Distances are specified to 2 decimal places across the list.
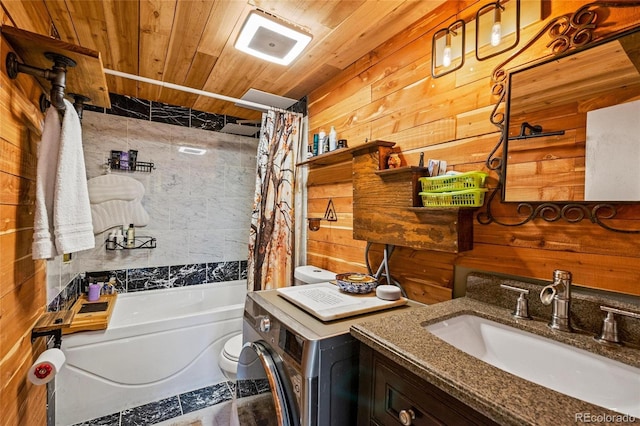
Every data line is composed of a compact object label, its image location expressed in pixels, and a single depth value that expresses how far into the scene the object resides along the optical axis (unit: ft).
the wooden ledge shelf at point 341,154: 5.17
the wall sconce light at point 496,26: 3.74
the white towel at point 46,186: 3.72
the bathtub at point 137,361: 5.97
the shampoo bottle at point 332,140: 6.73
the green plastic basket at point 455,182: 3.72
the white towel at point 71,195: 3.92
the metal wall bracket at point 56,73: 3.69
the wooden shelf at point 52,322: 4.42
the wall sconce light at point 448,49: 4.35
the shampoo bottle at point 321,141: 7.06
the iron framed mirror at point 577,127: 2.81
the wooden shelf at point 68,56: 3.39
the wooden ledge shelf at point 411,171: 4.42
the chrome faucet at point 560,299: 3.01
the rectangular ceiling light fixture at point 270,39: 4.87
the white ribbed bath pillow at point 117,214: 8.48
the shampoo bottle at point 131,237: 8.65
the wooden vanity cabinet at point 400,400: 2.19
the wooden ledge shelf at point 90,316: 6.09
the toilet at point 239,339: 6.01
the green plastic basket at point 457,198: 3.71
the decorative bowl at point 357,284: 4.76
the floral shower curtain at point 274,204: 7.68
